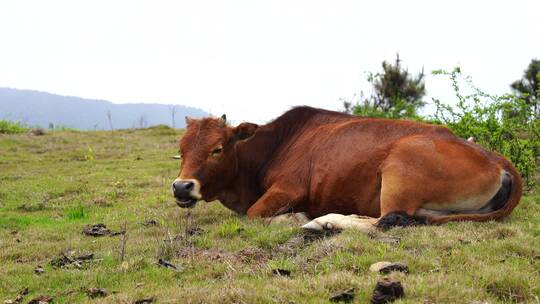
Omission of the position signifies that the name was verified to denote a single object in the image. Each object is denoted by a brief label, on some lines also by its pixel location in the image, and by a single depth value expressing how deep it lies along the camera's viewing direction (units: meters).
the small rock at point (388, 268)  5.19
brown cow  7.16
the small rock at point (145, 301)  4.82
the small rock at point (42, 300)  5.16
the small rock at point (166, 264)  5.78
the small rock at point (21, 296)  5.30
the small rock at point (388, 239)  6.19
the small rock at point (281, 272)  5.28
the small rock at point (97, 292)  5.25
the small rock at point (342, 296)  4.56
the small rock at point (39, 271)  6.22
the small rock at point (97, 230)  8.28
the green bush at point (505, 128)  11.33
